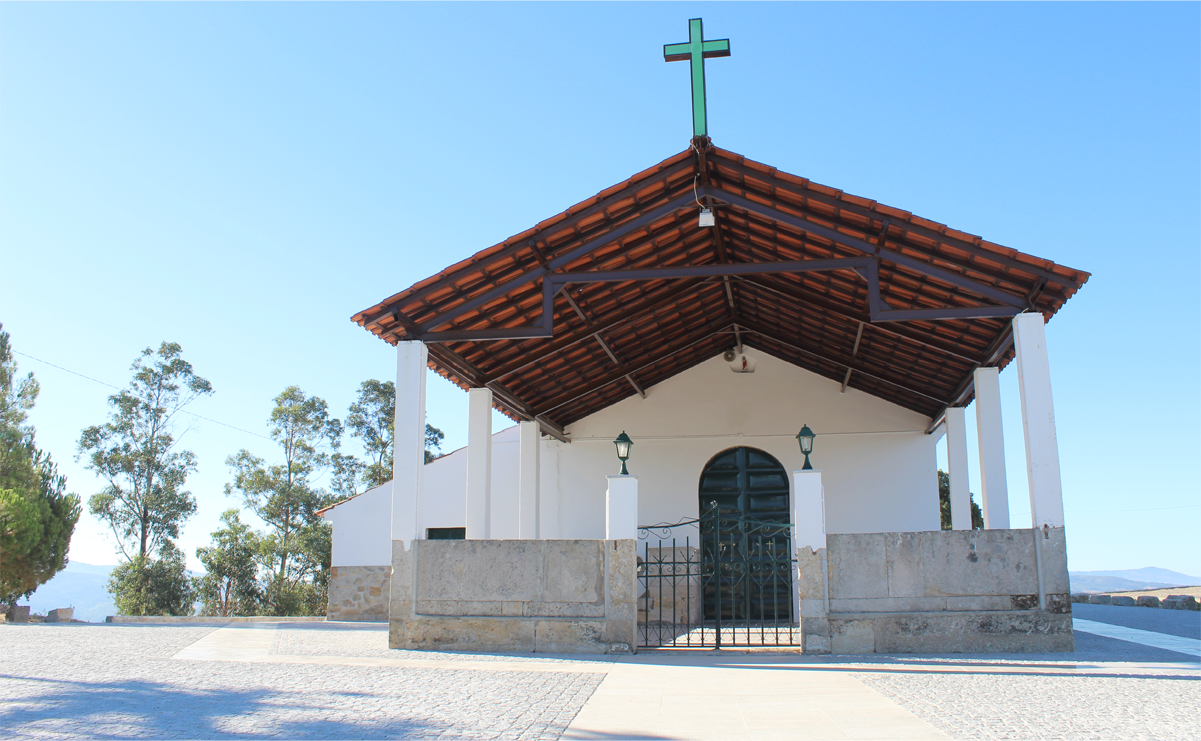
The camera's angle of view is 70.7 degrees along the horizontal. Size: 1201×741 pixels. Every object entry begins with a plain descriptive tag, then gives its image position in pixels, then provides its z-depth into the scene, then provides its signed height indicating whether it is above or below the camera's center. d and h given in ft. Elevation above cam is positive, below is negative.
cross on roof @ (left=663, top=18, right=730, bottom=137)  29.99 +17.00
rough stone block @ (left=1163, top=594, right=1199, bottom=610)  53.03 -4.65
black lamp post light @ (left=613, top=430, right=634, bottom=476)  32.20 +3.33
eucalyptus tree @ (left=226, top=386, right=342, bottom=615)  71.67 +3.01
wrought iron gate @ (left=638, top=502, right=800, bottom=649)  29.73 -2.88
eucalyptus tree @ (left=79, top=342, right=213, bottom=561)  75.72 +6.23
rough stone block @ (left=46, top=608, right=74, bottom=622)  50.57 -4.53
